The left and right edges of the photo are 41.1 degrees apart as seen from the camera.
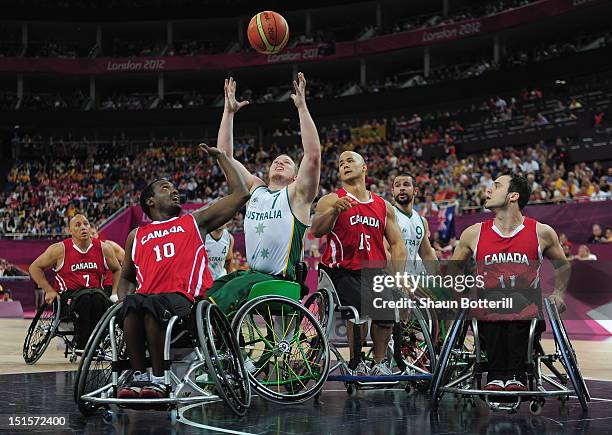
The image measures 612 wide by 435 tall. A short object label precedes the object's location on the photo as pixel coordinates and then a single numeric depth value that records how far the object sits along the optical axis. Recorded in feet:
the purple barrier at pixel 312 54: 100.83
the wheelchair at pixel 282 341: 19.65
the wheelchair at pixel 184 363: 16.84
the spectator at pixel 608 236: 49.93
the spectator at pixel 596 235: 51.13
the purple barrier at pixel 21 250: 79.66
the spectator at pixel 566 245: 49.32
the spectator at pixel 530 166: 69.72
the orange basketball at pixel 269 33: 32.48
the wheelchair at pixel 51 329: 32.24
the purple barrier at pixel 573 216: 53.72
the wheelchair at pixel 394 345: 21.77
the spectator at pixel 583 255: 46.52
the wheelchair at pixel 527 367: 18.35
